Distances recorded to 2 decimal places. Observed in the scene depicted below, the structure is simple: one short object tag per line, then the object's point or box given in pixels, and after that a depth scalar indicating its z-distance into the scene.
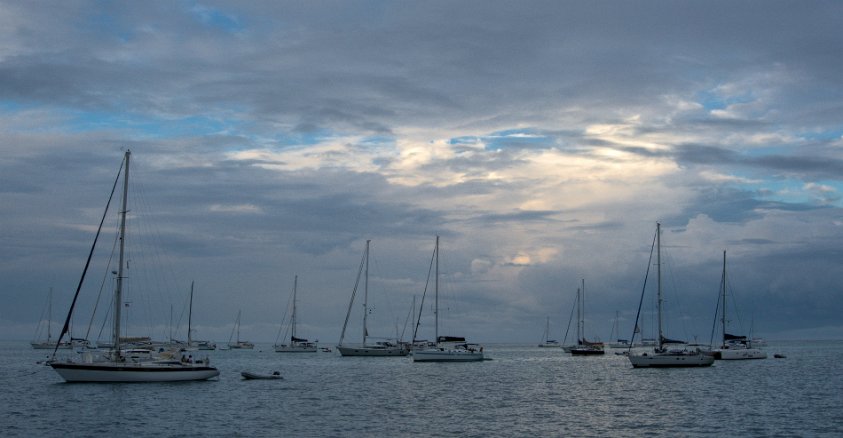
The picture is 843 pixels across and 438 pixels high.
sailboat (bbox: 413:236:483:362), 121.06
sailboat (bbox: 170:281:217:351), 188.73
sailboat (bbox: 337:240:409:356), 150.50
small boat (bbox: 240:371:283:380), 85.94
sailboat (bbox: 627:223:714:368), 100.31
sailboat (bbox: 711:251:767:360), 133.00
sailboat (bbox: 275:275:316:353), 180.75
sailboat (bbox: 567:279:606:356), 170.75
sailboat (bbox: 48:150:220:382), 68.25
